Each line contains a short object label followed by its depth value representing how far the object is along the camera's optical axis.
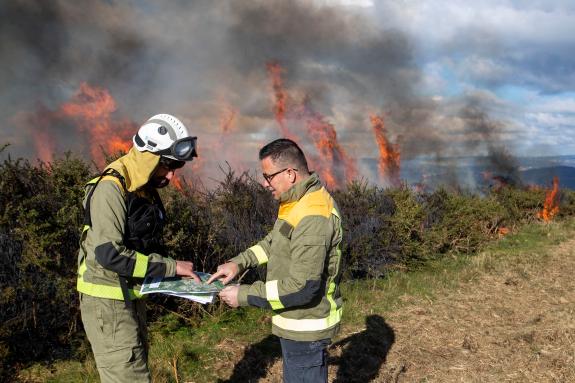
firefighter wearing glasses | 2.70
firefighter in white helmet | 2.80
